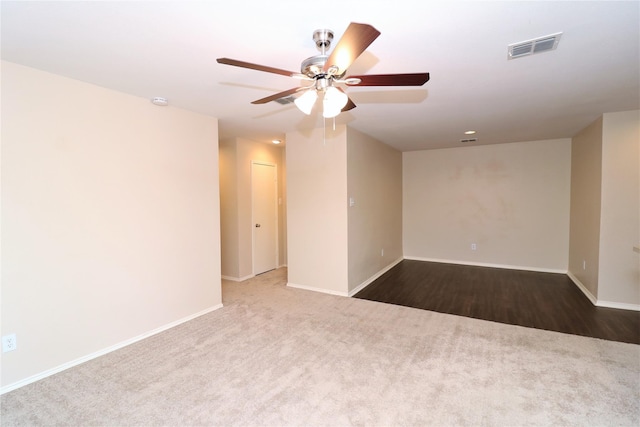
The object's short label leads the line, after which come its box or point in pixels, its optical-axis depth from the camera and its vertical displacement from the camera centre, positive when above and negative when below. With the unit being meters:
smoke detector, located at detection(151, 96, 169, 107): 2.98 +1.03
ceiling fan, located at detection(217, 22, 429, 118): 1.38 +0.70
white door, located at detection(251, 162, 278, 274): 5.39 -0.27
